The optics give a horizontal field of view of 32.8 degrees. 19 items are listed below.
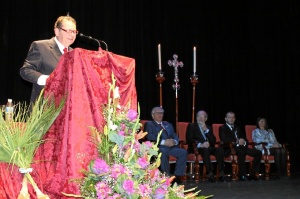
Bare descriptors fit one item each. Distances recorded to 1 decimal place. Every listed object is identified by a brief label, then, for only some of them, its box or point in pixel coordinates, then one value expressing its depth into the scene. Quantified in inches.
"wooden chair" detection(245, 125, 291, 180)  297.5
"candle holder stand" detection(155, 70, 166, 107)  286.8
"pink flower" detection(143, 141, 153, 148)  89.9
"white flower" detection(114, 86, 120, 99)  92.3
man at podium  121.8
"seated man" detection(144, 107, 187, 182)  254.4
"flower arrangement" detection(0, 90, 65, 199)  103.7
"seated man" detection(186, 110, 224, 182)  276.5
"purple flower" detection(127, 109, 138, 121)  89.0
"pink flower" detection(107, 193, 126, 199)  82.5
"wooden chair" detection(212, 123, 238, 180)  284.0
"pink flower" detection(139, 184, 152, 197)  83.3
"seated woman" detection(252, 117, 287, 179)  305.6
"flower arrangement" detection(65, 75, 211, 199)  83.2
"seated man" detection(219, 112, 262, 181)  289.7
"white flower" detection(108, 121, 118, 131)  86.8
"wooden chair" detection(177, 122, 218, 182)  272.2
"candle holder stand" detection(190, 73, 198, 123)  297.0
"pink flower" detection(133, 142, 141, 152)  88.6
